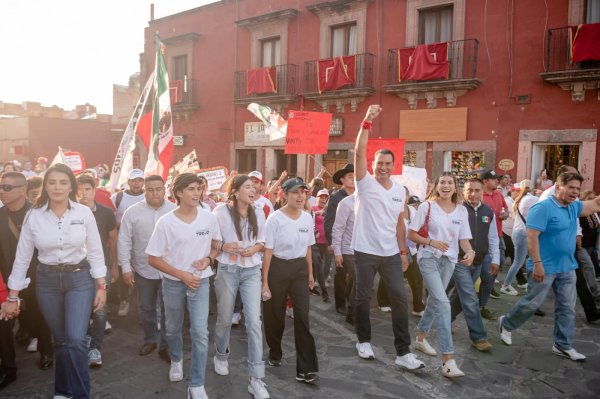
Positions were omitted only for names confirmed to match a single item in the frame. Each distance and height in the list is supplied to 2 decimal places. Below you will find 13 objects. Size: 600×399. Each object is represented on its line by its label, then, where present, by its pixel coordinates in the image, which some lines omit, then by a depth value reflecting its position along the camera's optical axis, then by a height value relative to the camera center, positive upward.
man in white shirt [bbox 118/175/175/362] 4.79 -0.85
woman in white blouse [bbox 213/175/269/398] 4.15 -0.78
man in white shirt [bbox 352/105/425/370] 4.61 -0.70
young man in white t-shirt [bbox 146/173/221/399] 3.79 -0.78
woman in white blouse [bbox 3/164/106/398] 3.51 -0.83
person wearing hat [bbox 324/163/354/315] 6.36 -0.67
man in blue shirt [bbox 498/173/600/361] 4.77 -0.78
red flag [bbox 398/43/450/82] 13.58 +3.25
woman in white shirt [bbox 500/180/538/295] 7.16 -0.86
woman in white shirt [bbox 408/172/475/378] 4.62 -0.71
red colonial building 12.37 +2.89
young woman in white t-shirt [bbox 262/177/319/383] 4.24 -0.93
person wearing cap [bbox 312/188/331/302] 7.27 -1.28
